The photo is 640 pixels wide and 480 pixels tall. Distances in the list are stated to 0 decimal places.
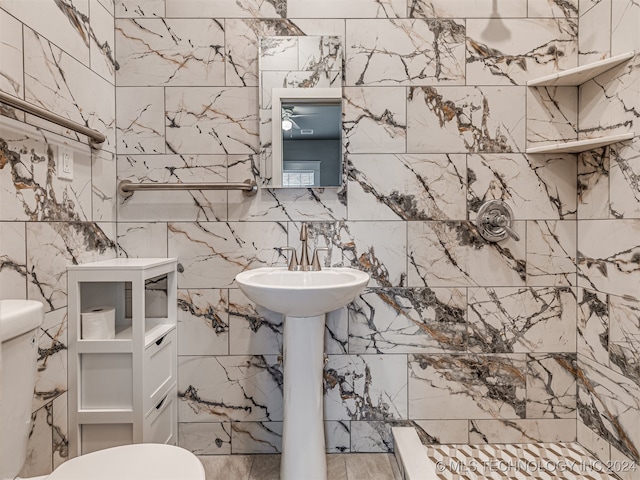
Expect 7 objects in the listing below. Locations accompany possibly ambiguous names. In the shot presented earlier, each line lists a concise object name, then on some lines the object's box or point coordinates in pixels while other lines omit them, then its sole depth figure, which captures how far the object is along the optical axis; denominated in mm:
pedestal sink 1470
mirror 1733
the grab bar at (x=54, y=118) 1044
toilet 903
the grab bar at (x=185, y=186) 1690
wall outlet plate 1383
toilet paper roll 1407
